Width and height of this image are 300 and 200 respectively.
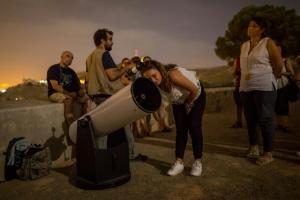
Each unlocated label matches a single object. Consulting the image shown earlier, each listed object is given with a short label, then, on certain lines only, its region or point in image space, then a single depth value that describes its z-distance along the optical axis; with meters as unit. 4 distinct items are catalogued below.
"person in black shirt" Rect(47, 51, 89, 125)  5.35
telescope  3.58
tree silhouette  24.17
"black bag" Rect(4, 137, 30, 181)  4.43
